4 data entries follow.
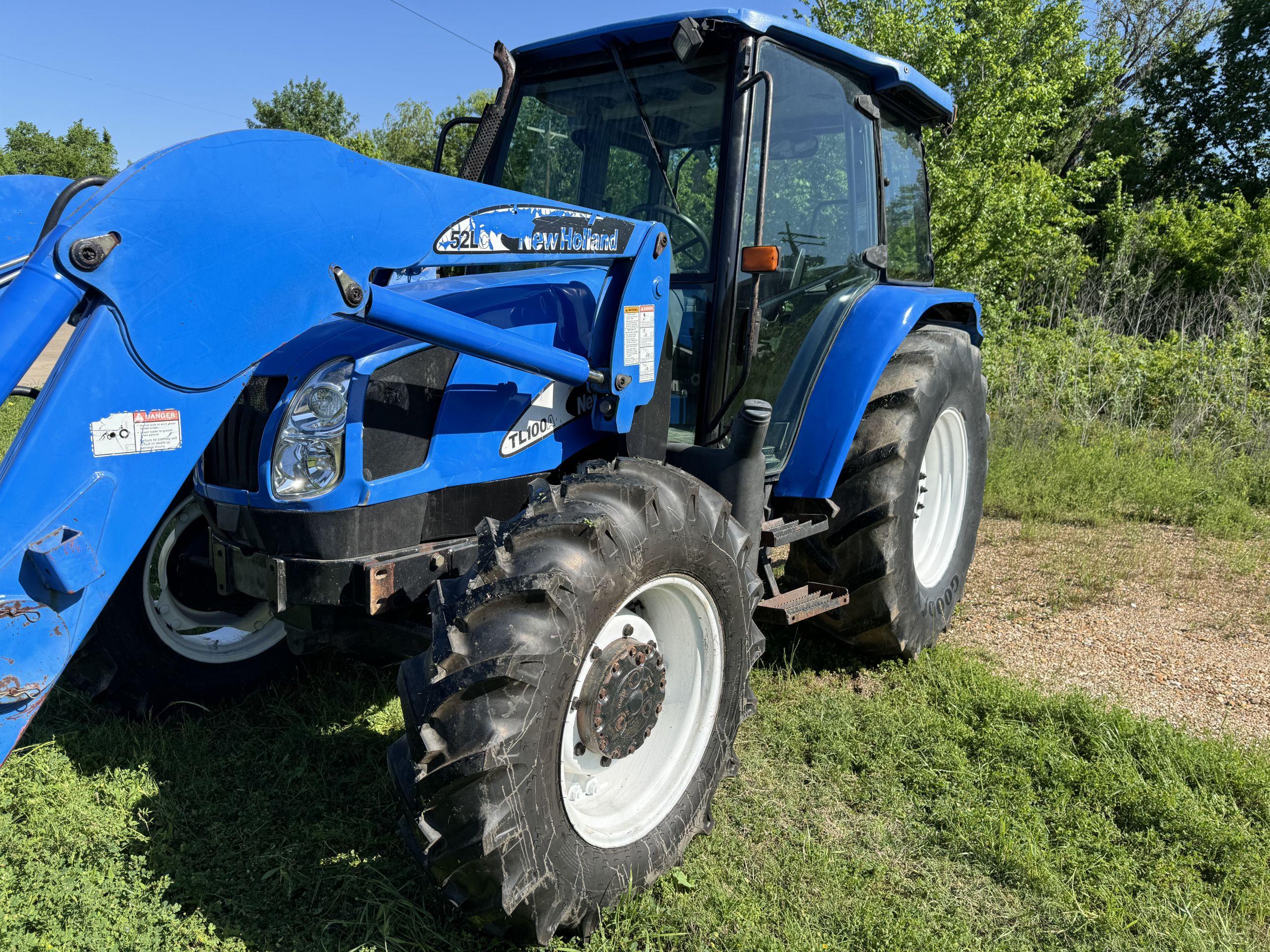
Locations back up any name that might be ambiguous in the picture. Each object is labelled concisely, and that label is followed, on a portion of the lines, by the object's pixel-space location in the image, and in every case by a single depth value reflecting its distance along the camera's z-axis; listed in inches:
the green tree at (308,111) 1406.3
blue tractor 66.5
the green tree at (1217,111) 807.7
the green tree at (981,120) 386.0
